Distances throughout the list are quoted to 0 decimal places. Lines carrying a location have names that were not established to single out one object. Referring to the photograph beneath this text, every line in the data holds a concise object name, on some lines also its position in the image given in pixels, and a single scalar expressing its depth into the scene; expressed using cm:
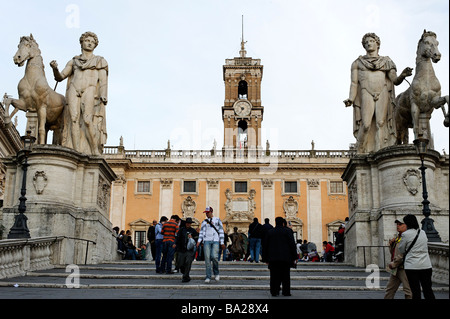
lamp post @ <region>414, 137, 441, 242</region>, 1280
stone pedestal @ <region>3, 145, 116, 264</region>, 1627
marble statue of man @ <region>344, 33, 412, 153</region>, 1731
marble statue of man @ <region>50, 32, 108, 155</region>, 1819
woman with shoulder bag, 816
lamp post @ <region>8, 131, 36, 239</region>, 1388
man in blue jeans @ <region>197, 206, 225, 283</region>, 1275
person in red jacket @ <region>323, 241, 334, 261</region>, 2209
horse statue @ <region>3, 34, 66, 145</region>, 1744
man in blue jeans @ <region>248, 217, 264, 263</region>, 1941
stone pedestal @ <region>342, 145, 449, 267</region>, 1545
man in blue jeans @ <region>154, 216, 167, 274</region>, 1467
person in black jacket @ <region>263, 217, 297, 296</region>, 1034
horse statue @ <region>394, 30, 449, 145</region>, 1558
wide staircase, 1020
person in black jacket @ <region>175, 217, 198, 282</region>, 1268
